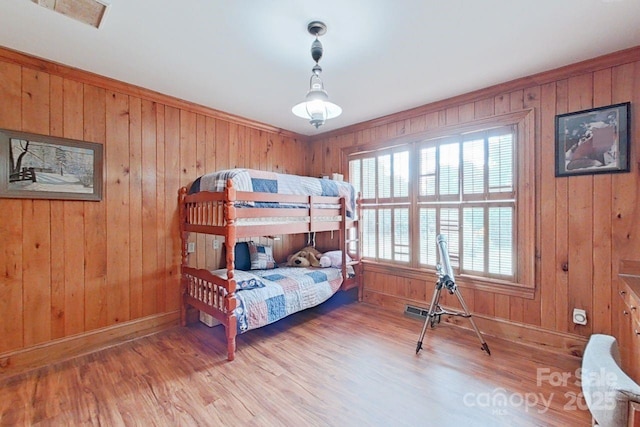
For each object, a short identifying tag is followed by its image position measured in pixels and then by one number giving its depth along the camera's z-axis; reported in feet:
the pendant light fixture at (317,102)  5.99
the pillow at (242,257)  11.53
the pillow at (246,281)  9.03
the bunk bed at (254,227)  8.13
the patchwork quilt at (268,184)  8.53
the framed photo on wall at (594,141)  7.16
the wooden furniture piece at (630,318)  5.45
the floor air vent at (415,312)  10.65
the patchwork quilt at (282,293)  8.46
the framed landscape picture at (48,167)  7.16
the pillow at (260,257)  11.74
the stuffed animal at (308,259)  12.31
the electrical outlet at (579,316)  7.70
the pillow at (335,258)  12.25
